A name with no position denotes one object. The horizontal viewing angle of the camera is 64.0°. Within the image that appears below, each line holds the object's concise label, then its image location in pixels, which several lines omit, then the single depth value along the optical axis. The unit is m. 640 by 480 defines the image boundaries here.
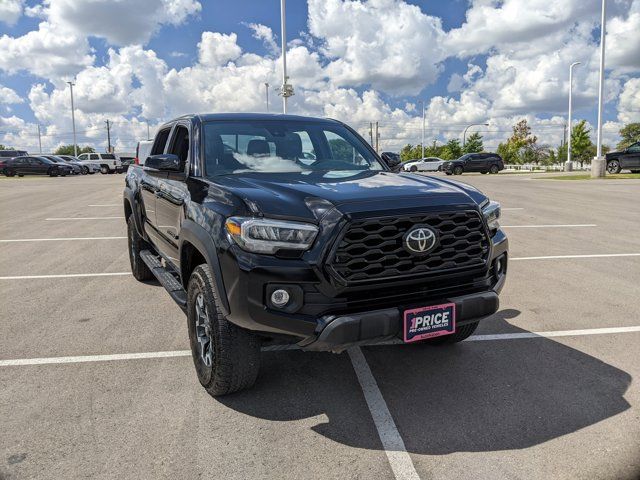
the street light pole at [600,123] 27.70
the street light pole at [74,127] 70.88
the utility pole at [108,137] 95.51
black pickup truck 2.78
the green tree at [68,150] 125.99
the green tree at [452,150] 72.31
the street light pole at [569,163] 42.69
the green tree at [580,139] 52.22
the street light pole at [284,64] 31.17
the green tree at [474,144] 68.69
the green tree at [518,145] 79.34
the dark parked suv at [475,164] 39.88
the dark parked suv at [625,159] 28.81
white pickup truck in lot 51.06
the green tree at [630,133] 86.06
